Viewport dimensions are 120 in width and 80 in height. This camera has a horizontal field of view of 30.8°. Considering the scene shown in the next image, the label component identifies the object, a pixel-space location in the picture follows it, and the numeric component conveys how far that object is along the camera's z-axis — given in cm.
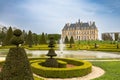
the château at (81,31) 10969
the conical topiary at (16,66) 750
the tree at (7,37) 5521
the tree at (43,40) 6431
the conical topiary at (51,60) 1583
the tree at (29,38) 5150
